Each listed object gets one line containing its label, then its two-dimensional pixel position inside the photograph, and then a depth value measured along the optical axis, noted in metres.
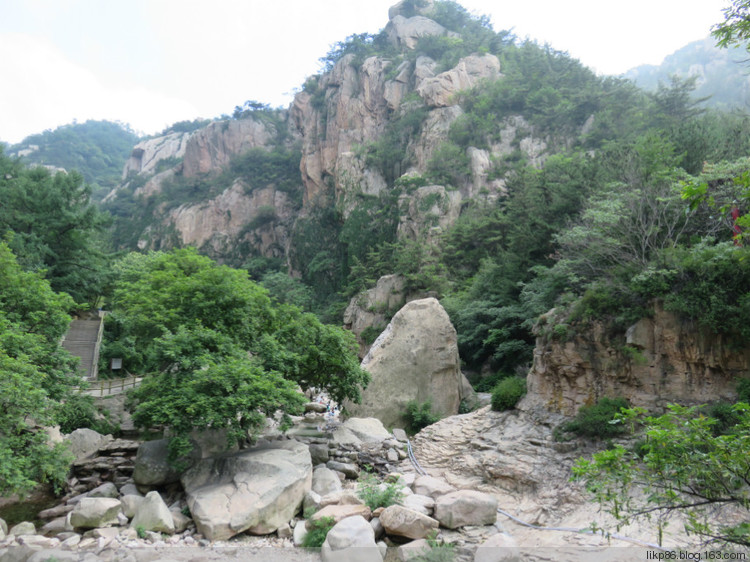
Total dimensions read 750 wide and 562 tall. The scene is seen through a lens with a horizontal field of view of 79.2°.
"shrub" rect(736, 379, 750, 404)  9.21
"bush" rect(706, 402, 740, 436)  8.98
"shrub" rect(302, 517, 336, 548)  8.40
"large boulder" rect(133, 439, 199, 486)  10.50
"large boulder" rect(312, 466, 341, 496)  10.42
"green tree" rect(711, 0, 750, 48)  4.56
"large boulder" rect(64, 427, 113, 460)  12.20
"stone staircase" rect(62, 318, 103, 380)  20.61
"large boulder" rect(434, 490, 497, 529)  9.02
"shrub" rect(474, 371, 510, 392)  18.61
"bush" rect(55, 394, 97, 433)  12.49
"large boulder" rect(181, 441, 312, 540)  8.73
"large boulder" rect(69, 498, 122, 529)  8.86
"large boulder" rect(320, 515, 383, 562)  7.79
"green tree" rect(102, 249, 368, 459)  9.52
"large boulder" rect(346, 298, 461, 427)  16.16
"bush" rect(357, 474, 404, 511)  9.41
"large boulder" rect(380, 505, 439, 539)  8.51
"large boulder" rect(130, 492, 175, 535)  8.82
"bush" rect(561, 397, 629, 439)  10.41
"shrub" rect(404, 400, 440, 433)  15.44
